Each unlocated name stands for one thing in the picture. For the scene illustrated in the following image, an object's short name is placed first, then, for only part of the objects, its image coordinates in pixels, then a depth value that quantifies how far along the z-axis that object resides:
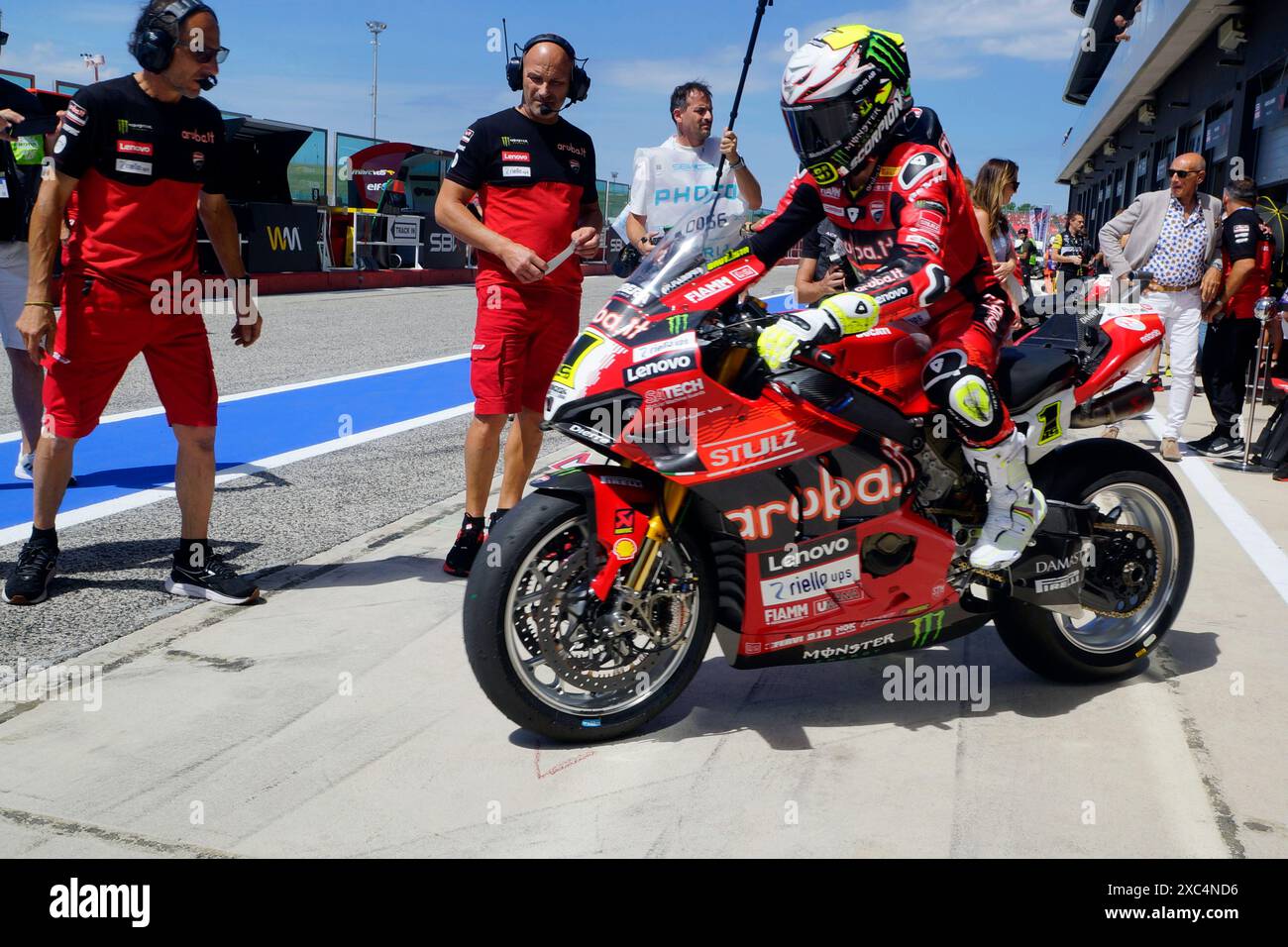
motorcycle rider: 3.31
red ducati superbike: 3.20
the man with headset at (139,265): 4.41
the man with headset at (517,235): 5.07
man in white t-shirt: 7.14
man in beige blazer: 8.60
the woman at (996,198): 7.97
